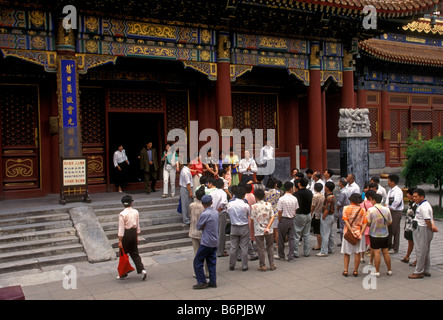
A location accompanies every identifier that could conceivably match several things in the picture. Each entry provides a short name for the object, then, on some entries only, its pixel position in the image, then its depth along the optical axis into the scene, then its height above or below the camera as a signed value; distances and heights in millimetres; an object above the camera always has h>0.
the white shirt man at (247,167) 12156 -449
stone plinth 12242 +151
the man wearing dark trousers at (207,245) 6629 -1444
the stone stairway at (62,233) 8219 -1702
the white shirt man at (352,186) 8969 -779
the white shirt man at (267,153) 13724 -88
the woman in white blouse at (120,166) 12695 -364
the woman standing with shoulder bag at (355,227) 7215 -1318
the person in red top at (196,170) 11156 -467
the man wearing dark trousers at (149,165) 12539 -344
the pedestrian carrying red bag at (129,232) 7055 -1288
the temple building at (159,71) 10531 +2491
